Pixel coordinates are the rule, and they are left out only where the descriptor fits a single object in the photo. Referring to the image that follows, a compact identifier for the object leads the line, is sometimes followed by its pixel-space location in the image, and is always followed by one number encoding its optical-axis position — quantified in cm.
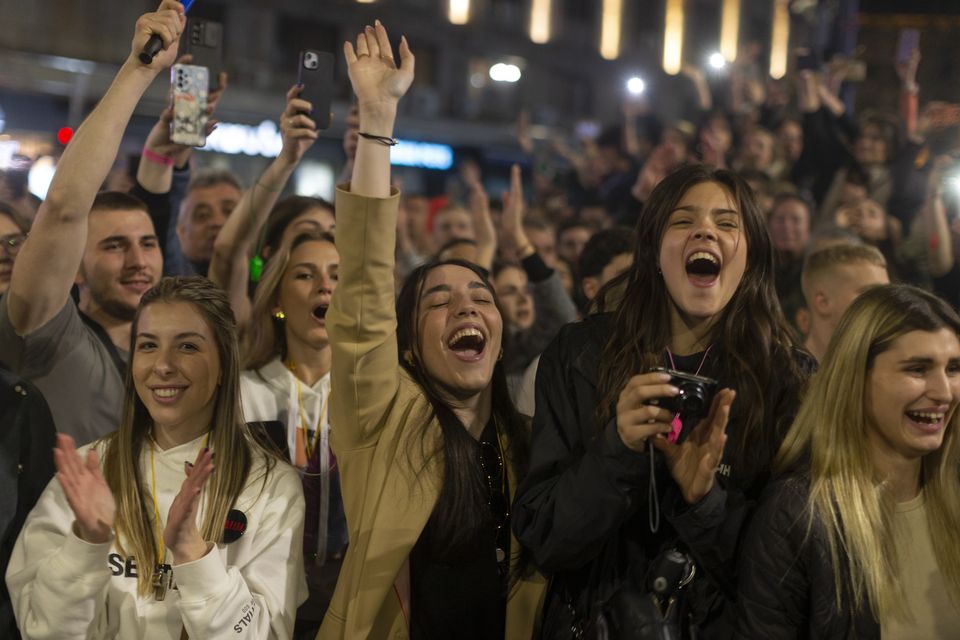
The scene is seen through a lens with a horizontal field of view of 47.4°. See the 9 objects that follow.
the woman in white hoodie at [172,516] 240
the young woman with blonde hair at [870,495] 241
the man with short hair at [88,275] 289
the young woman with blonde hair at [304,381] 325
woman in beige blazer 262
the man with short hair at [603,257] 445
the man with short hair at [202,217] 474
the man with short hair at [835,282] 402
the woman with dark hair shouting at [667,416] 234
